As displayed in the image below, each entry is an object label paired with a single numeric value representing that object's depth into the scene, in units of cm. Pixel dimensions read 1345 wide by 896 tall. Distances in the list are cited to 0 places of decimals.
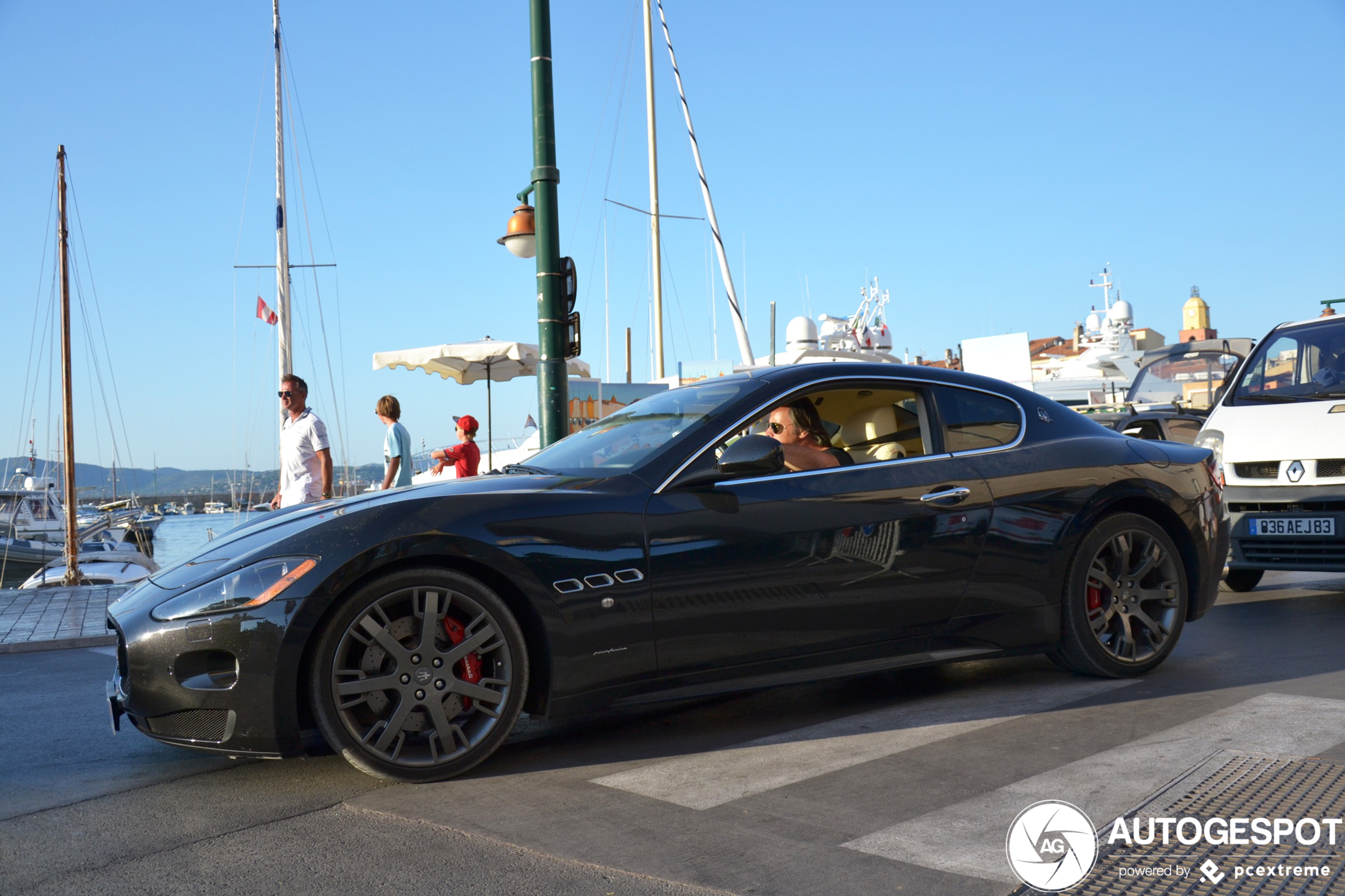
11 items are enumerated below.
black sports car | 350
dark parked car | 929
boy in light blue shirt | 1002
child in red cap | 1079
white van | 686
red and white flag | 2227
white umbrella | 1661
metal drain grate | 258
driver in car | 446
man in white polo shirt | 835
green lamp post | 770
